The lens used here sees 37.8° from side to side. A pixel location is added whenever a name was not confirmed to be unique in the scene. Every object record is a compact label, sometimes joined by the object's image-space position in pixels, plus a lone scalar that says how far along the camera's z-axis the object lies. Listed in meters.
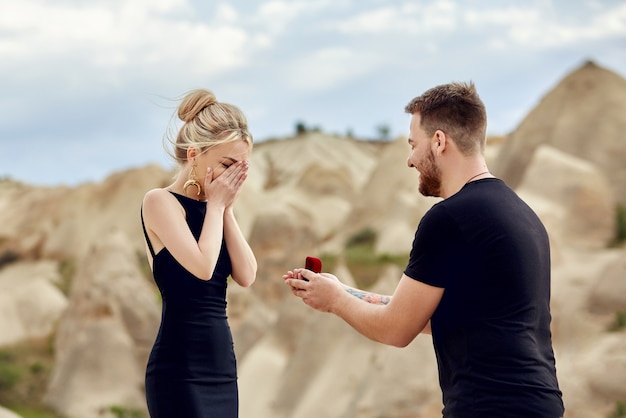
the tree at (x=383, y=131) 58.84
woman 3.03
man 2.59
